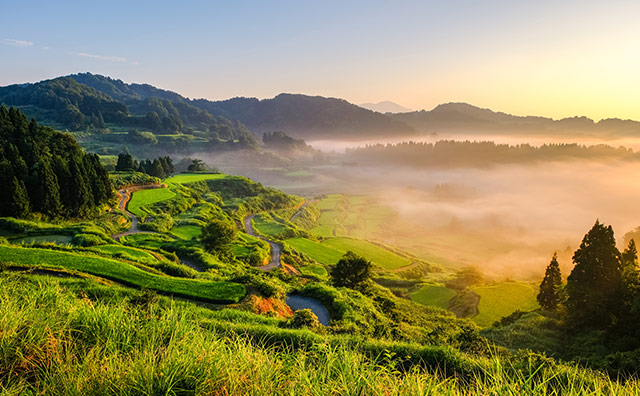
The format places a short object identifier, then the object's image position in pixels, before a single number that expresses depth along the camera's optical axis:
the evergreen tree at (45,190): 43.03
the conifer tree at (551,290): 42.75
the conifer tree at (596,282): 31.11
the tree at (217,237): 45.41
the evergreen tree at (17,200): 39.16
